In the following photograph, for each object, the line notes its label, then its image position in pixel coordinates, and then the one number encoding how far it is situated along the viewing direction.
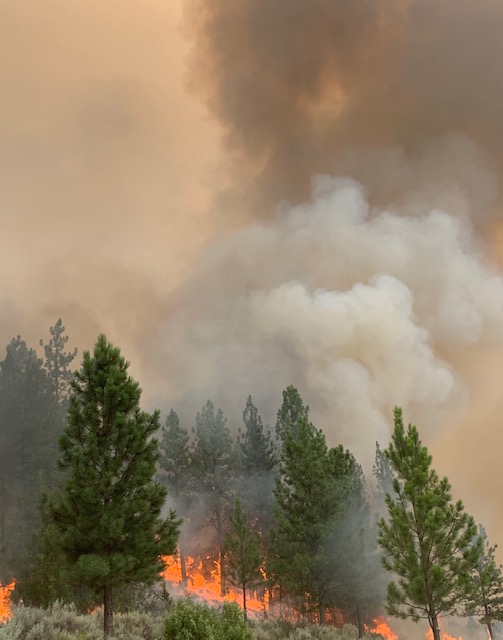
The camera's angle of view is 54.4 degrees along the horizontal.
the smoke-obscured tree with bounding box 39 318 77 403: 52.41
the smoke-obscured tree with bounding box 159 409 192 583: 52.78
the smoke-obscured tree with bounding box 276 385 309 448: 52.00
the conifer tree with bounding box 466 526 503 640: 34.41
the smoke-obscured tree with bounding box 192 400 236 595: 52.34
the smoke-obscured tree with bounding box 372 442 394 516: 70.69
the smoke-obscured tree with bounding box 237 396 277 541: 52.41
